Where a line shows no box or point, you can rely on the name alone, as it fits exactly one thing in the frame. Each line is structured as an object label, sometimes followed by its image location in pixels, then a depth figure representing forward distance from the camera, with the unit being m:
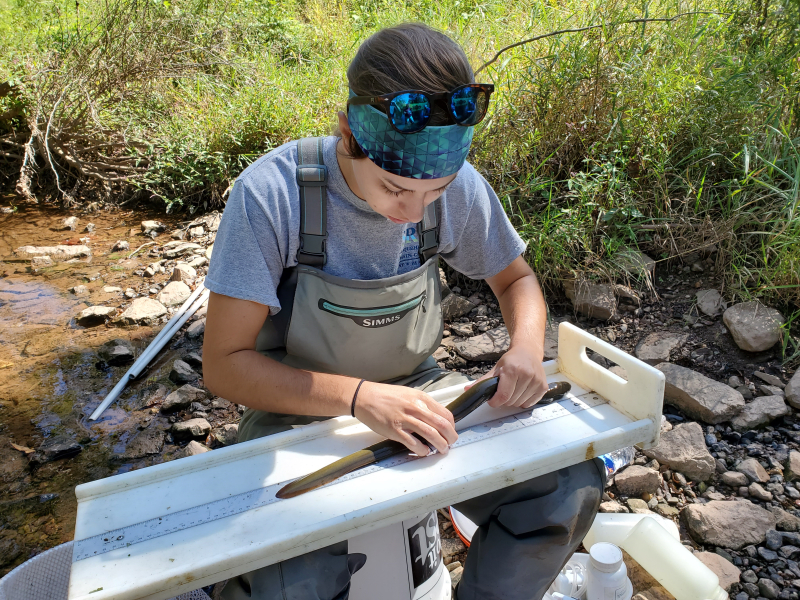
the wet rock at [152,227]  5.41
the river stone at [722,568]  2.10
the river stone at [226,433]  2.92
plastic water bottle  2.53
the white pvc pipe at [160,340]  3.21
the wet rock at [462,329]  3.56
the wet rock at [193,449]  2.77
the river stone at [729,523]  2.25
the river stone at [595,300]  3.41
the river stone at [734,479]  2.50
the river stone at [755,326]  3.04
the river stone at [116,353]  3.56
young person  1.58
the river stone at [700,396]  2.78
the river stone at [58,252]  4.98
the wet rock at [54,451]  2.82
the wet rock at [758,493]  2.43
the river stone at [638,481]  2.49
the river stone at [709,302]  3.31
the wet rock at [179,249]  4.89
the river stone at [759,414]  2.75
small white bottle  1.93
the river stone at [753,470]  2.52
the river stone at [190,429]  2.94
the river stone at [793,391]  2.77
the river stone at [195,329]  3.78
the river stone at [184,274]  4.46
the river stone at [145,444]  2.86
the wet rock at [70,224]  5.61
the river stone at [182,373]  3.34
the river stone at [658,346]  3.15
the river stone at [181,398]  3.12
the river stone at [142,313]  3.97
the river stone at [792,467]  2.51
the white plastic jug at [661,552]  2.02
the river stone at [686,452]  2.54
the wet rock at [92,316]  3.96
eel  1.52
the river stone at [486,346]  3.32
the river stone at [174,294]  4.18
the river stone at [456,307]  3.71
